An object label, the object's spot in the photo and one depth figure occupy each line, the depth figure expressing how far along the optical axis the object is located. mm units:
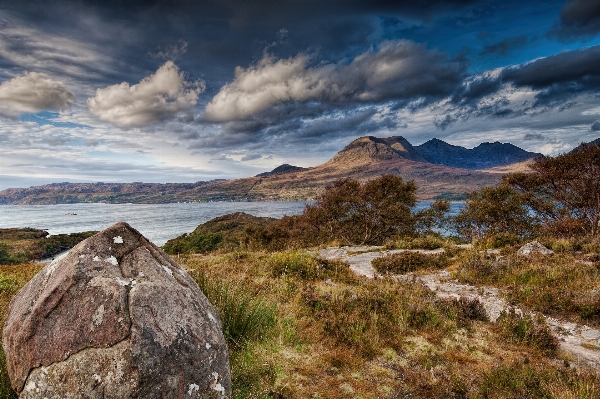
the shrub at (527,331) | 6590
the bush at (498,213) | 28172
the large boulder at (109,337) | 3264
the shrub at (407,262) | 13966
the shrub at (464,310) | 7985
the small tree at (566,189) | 23750
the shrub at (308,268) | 12703
